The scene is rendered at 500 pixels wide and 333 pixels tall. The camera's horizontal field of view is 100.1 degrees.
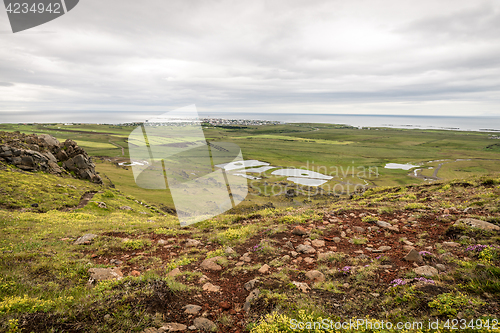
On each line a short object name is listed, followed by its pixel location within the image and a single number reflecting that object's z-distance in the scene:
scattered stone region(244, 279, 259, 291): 6.99
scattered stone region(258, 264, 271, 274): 7.87
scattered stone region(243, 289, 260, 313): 6.14
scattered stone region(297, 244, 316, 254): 9.13
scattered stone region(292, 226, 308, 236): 10.90
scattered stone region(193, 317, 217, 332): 5.43
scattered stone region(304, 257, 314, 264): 8.33
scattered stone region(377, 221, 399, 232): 10.53
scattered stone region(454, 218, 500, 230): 8.35
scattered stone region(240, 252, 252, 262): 8.91
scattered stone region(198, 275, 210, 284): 7.51
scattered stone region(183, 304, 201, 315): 5.97
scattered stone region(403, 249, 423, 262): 7.21
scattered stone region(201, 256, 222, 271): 8.49
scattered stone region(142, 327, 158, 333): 5.04
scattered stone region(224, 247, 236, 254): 9.67
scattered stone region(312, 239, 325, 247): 9.66
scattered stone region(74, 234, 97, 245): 11.21
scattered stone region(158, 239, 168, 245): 11.36
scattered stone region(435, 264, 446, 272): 6.54
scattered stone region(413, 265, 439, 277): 6.31
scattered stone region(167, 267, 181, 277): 7.89
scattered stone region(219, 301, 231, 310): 6.25
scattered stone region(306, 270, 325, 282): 7.13
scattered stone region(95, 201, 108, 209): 23.74
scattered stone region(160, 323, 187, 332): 5.21
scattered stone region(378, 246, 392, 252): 8.57
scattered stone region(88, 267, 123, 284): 7.37
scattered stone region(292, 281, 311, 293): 6.54
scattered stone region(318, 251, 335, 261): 8.43
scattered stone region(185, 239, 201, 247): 11.02
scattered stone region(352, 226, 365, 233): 10.77
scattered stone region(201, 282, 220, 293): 7.05
